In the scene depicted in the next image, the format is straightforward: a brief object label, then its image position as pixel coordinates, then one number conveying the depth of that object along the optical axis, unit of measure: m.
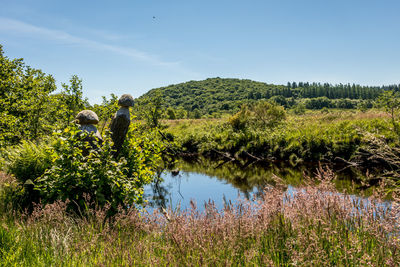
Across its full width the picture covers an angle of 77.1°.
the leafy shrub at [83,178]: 4.12
